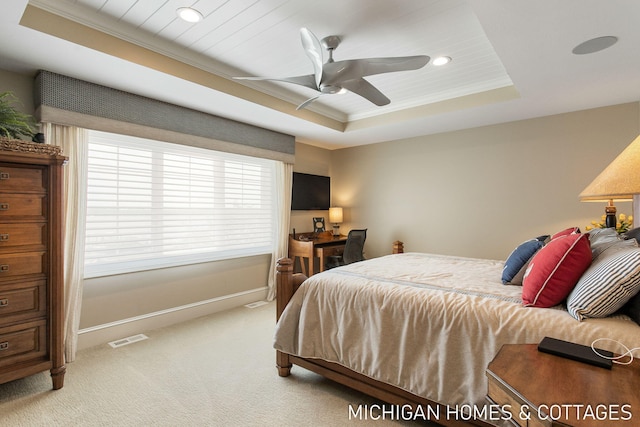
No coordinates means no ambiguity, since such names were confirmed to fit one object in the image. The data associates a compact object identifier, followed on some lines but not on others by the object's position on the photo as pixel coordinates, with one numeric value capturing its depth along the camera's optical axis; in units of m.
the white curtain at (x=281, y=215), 4.58
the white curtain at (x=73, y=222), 2.71
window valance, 2.63
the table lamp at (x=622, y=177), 1.11
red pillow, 1.58
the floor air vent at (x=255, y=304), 4.20
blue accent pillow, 2.14
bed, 1.52
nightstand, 0.82
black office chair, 4.51
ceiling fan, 2.08
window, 3.05
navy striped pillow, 1.34
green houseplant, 2.14
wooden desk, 4.54
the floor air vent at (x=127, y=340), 3.00
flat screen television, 4.97
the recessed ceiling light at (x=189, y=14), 2.11
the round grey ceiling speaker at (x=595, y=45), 2.12
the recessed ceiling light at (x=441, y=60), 2.75
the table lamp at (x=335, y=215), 5.38
